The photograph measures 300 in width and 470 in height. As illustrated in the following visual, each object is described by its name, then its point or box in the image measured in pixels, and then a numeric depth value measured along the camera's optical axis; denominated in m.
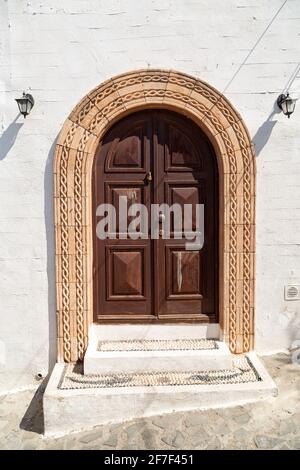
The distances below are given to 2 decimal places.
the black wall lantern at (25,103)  3.40
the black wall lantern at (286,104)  3.46
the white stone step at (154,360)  3.35
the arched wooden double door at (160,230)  3.70
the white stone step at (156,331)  3.73
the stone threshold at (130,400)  2.99
